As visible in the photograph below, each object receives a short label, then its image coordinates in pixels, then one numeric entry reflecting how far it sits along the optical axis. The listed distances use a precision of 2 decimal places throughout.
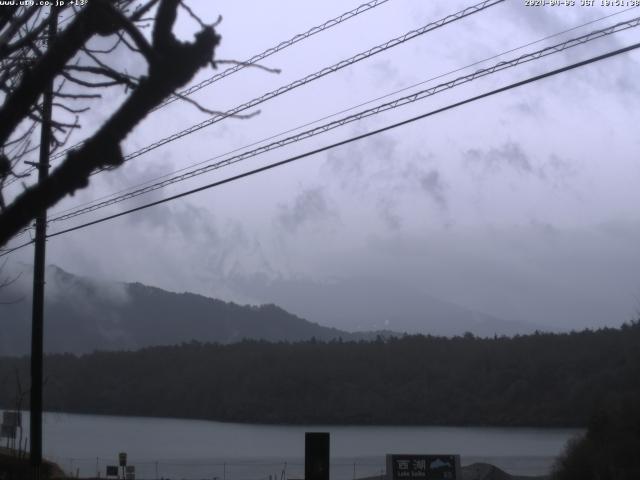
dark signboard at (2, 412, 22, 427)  30.38
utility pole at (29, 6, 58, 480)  14.88
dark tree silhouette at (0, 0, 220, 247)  3.97
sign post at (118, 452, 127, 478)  35.38
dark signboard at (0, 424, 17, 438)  30.23
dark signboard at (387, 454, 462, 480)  25.34
